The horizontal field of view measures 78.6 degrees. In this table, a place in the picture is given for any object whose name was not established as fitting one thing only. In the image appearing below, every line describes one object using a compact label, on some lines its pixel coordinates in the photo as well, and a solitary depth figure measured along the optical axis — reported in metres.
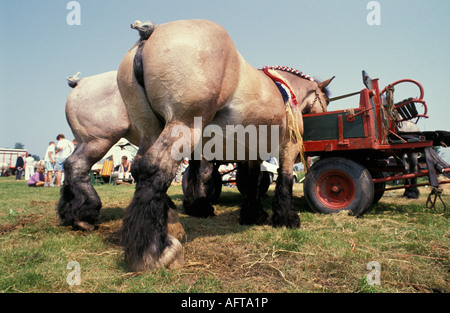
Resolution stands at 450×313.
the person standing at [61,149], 9.44
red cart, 3.96
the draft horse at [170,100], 1.94
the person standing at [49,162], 10.02
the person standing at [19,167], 17.13
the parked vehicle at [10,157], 25.47
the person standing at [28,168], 17.55
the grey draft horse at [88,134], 3.30
